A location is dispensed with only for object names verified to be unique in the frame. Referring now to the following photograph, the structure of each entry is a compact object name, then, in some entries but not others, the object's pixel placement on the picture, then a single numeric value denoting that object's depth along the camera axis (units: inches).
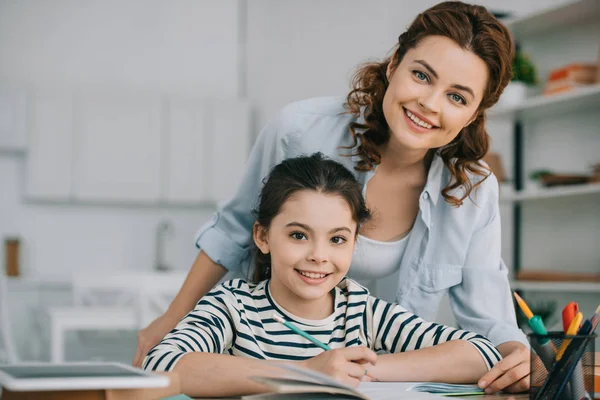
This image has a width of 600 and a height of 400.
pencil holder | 35.6
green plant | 150.0
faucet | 235.8
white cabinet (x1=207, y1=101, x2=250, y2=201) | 241.6
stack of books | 133.5
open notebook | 34.2
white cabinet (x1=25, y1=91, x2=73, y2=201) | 225.1
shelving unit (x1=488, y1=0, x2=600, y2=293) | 134.6
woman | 57.1
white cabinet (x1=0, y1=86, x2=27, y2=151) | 223.5
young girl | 48.0
